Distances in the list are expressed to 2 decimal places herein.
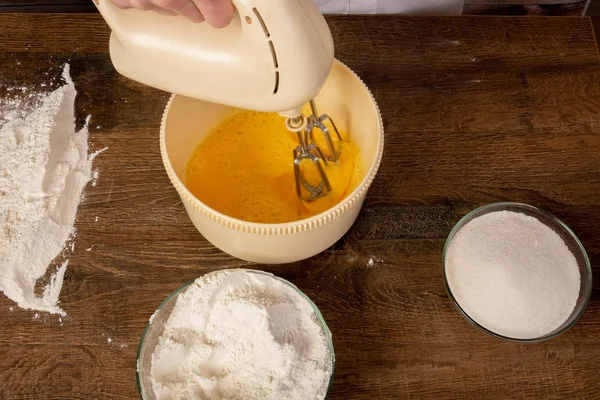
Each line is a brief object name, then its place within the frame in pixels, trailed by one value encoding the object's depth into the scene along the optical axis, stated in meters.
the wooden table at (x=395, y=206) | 0.74
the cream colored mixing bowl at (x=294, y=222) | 0.67
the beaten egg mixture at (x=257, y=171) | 0.79
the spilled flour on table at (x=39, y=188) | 0.79
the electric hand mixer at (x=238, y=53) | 0.56
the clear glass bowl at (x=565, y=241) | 0.71
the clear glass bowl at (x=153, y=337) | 0.66
